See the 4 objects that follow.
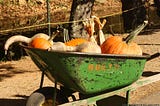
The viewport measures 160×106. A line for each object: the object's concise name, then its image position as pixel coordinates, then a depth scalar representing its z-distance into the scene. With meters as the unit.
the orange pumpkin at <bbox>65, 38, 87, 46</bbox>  4.74
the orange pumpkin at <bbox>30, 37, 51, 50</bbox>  4.48
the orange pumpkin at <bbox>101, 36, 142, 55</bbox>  4.63
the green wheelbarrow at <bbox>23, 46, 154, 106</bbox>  4.19
